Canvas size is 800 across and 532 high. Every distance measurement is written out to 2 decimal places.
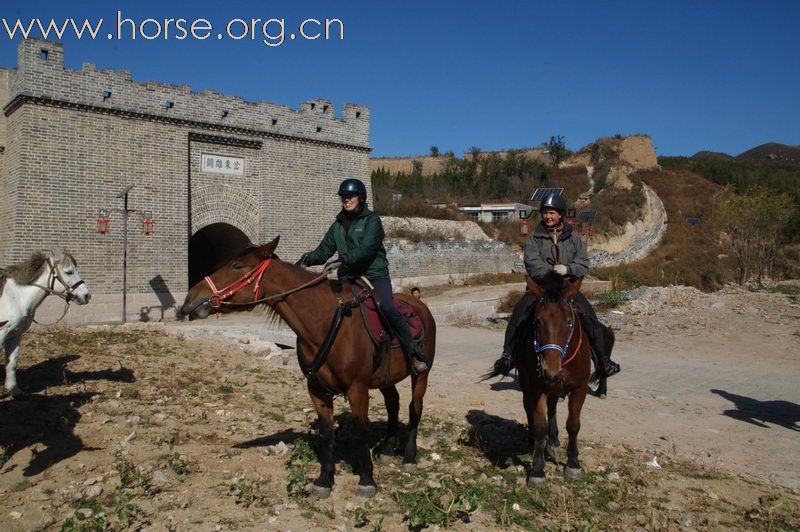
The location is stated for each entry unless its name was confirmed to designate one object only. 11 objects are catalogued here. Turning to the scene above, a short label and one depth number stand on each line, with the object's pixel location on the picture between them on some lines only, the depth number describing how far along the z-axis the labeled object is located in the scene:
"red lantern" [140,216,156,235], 15.50
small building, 44.91
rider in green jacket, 4.70
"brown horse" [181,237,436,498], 4.30
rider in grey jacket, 5.18
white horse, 6.43
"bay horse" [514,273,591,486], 4.18
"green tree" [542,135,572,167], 66.44
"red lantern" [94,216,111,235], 14.73
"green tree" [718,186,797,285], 25.94
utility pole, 14.78
